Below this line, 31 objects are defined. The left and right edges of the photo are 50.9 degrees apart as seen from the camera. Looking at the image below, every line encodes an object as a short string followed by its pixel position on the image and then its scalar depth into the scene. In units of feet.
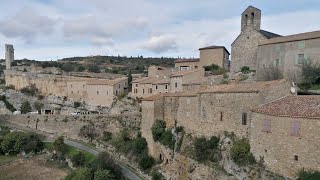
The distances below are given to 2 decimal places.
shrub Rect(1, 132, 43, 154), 155.02
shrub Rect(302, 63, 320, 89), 106.73
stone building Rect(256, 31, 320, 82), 112.37
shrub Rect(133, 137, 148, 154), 131.34
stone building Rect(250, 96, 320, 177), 68.28
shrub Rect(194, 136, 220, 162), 95.40
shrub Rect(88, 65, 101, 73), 285.97
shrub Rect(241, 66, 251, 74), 139.64
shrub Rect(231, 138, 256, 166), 82.18
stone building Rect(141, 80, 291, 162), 86.17
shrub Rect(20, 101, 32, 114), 213.87
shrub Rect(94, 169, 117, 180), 110.11
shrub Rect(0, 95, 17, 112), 214.63
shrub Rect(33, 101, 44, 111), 217.56
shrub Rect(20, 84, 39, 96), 225.76
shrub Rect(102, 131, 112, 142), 157.69
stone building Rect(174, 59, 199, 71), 185.06
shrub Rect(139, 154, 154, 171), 122.01
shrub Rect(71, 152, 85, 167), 137.28
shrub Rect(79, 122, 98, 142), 164.86
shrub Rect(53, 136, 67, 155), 150.54
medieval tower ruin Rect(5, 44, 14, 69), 273.54
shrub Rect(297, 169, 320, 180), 65.05
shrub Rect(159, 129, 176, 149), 116.59
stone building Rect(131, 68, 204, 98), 145.10
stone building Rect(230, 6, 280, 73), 139.23
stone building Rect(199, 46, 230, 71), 173.37
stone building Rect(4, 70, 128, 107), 188.28
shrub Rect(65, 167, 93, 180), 110.40
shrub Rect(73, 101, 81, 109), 202.81
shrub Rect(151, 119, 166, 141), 124.06
